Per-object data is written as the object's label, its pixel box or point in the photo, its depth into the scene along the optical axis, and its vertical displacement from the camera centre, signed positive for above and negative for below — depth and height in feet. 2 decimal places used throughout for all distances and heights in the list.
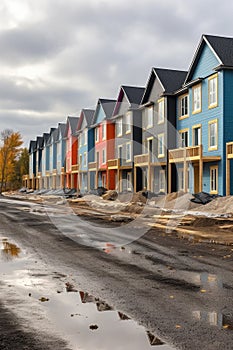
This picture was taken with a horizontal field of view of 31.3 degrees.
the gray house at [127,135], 134.31 +15.65
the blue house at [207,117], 88.63 +14.94
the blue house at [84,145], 174.29 +15.87
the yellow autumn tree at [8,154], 290.15 +19.50
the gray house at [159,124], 113.29 +16.45
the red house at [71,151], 194.59 +14.57
